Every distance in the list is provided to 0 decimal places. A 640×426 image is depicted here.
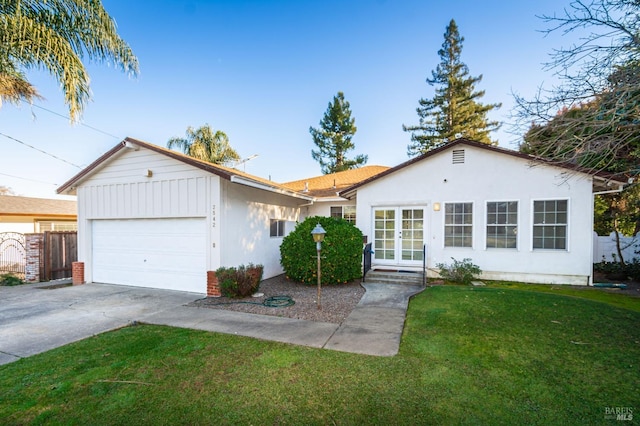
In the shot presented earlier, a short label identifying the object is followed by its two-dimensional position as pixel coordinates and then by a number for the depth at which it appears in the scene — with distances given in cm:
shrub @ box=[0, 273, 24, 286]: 962
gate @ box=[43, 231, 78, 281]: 1026
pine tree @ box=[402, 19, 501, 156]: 2316
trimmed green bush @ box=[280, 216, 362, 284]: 863
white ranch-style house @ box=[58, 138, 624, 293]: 810
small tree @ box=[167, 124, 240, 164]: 1997
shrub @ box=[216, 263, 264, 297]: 733
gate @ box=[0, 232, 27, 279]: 1073
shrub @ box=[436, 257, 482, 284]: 872
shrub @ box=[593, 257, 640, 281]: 947
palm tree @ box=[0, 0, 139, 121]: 592
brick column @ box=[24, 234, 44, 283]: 1005
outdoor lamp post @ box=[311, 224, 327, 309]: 621
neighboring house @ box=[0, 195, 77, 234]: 1490
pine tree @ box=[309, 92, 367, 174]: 2728
